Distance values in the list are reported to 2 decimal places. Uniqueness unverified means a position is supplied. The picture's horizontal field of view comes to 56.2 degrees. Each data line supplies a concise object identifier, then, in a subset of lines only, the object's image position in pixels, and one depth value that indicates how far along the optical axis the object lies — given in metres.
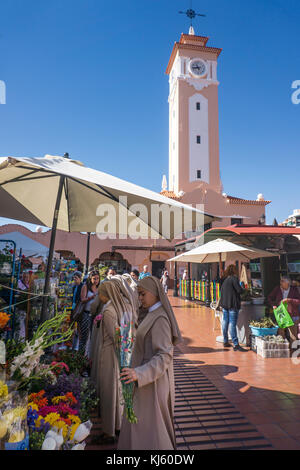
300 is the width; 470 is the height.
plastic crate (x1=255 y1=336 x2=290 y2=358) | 5.69
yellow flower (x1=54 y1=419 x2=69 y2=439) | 1.46
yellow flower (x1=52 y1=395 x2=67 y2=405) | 1.87
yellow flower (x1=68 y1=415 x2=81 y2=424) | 1.63
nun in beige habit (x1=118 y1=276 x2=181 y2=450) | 2.09
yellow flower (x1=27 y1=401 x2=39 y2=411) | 1.56
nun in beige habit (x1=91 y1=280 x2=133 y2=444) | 2.90
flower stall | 1.31
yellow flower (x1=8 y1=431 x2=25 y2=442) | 1.28
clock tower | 26.03
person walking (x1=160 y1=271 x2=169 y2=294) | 15.01
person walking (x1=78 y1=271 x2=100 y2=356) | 4.64
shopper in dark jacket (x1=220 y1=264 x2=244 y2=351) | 6.27
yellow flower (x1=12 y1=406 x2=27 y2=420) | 1.34
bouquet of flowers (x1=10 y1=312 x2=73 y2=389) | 1.61
